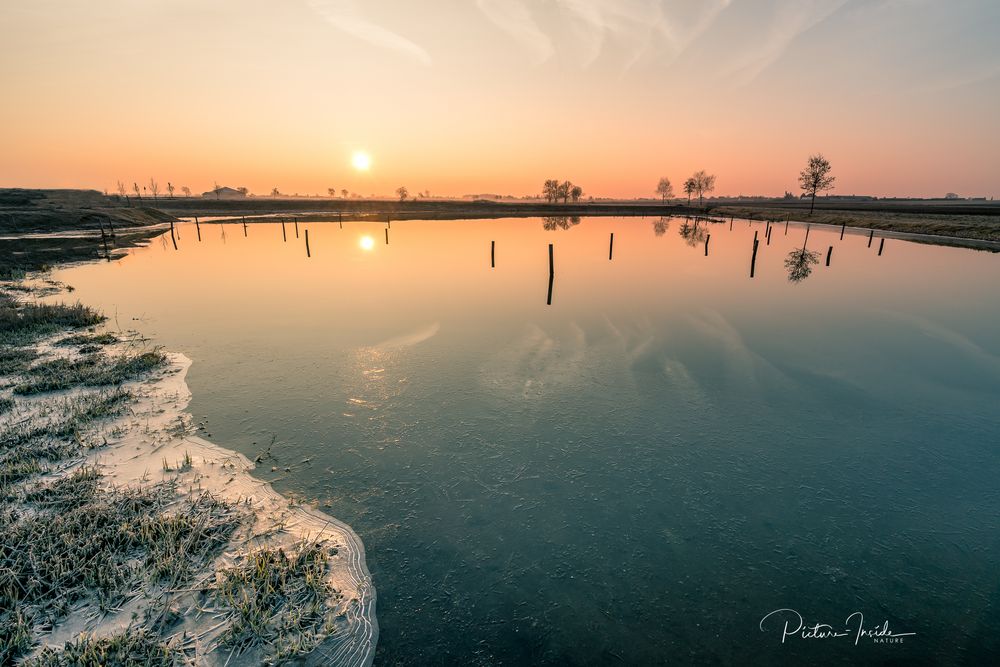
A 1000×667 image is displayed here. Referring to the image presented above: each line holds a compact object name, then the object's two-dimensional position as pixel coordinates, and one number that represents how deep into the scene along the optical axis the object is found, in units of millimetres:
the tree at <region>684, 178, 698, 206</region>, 168075
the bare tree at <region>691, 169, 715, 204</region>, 183500
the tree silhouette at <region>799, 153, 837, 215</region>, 88938
